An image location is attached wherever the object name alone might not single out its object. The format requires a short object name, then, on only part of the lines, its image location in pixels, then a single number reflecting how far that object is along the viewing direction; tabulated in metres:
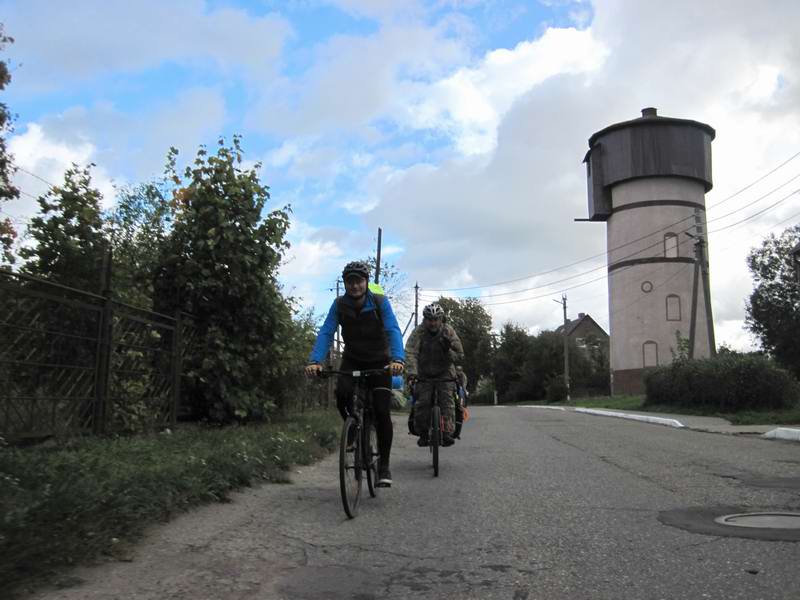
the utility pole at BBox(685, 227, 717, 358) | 27.36
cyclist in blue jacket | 5.53
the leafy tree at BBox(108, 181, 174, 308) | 8.51
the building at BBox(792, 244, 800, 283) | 20.47
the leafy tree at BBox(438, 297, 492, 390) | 80.56
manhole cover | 4.57
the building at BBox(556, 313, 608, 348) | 103.43
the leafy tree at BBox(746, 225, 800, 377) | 47.03
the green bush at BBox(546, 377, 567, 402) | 56.53
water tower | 48.53
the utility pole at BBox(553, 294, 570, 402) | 54.91
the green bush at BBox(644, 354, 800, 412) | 19.39
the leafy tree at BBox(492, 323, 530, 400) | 72.31
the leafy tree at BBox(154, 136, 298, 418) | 9.57
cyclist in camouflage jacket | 7.57
